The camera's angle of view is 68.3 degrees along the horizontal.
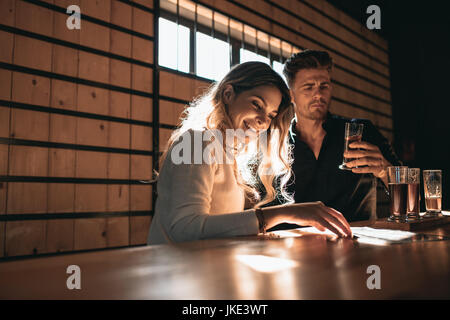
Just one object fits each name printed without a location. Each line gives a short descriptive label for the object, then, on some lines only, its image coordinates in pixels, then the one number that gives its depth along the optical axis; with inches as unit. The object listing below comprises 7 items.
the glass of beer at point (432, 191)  51.2
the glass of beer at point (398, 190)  44.9
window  132.6
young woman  37.6
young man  75.9
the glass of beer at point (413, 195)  45.9
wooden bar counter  15.7
